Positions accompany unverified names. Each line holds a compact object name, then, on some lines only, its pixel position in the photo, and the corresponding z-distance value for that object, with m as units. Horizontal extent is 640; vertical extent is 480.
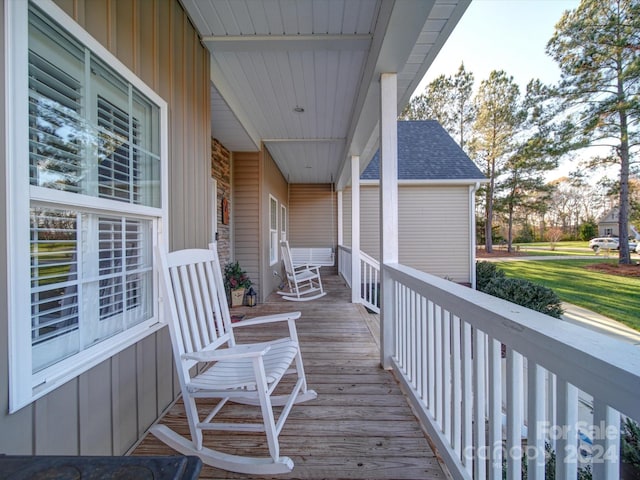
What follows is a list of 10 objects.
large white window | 0.94
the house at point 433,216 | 7.37
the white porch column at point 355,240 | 4.75
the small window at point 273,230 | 5.63
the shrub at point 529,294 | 3.48
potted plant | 4.29
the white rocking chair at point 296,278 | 4.98
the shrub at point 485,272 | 6.21
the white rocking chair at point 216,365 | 1.35
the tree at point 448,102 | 14.41
